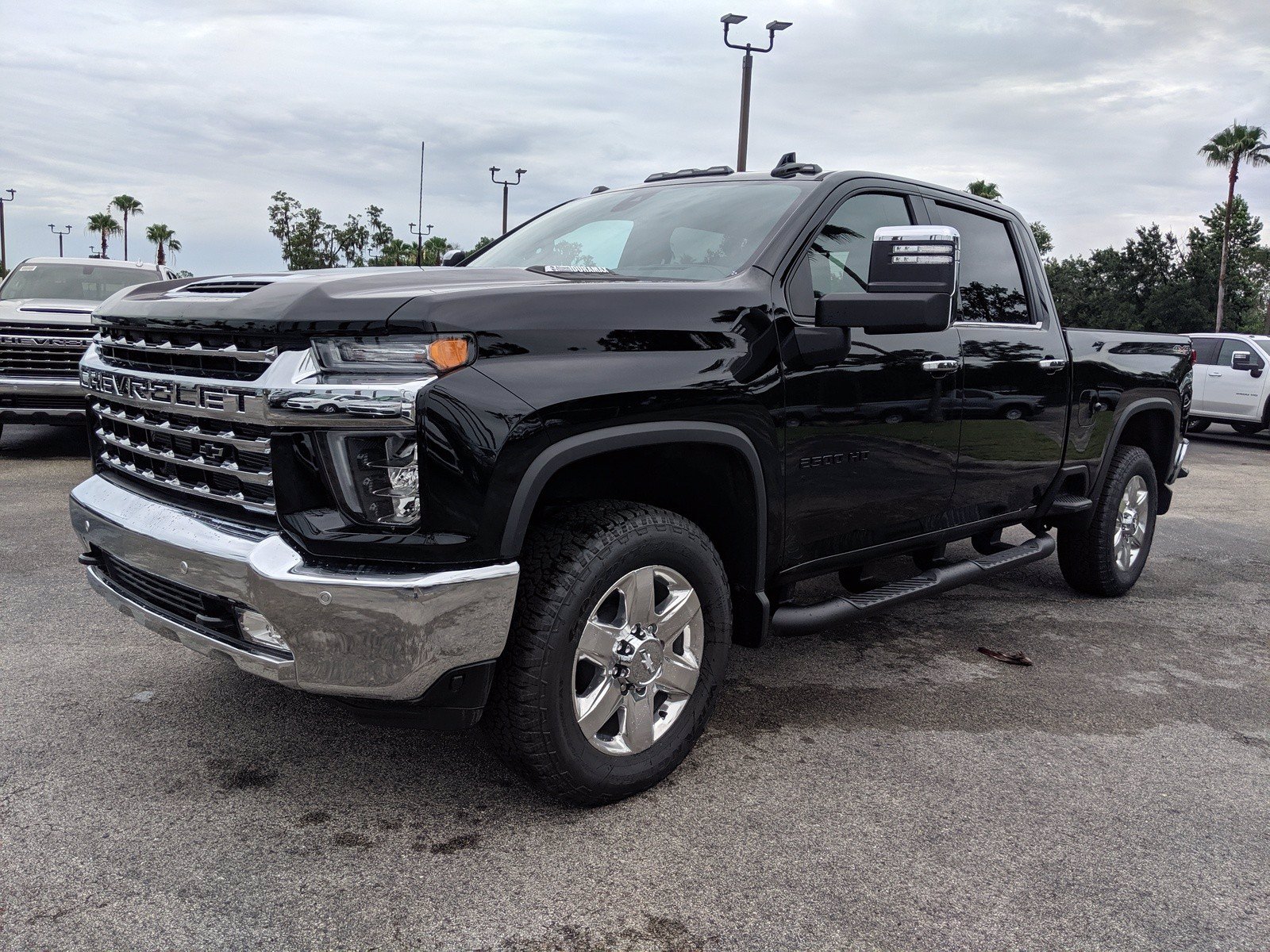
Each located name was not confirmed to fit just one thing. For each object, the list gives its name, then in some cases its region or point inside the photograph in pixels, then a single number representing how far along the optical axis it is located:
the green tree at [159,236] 99.75
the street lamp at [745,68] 15.54
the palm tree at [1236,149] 43.75
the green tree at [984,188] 56.06
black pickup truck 2.43
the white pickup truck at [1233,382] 15.12
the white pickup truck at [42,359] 8.78
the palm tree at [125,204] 94.62
